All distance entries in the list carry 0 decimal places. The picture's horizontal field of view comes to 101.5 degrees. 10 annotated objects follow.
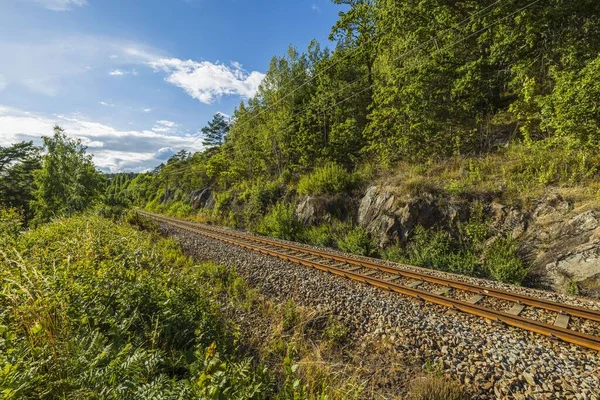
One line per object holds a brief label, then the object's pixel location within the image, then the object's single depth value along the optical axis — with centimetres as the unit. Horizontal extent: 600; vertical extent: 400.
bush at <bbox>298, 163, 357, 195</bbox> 1433
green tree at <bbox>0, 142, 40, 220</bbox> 2498
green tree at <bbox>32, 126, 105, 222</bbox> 1856
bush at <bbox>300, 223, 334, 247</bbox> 1294
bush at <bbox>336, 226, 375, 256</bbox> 1103
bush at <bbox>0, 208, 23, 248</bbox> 656
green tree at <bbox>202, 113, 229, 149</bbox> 4694
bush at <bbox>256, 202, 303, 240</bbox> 1465
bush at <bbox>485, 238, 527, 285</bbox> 734
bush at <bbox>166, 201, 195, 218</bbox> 3076
